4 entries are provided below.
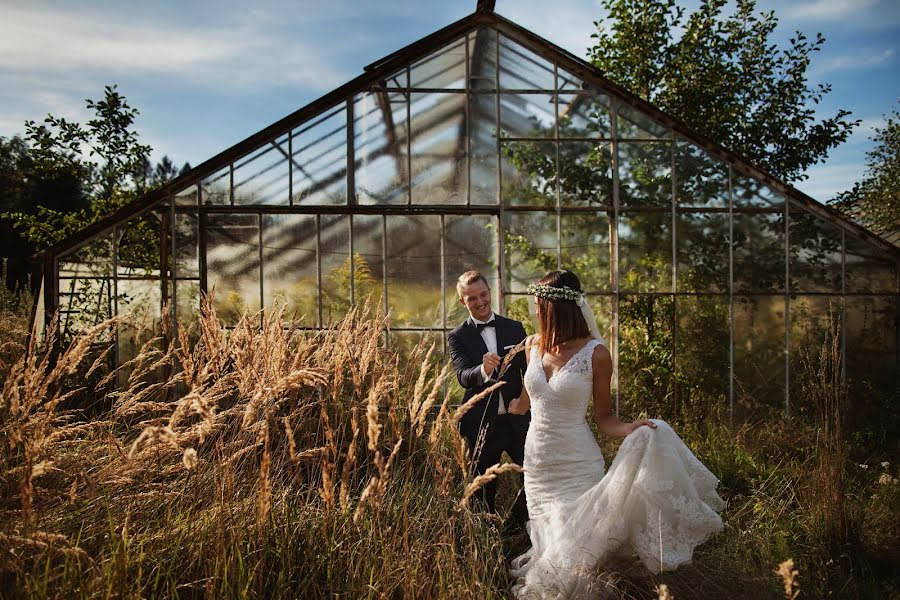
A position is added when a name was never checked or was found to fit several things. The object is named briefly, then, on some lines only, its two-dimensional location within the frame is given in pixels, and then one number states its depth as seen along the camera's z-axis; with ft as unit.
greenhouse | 21.76
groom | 12.87
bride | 9.36
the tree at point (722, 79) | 33.73
